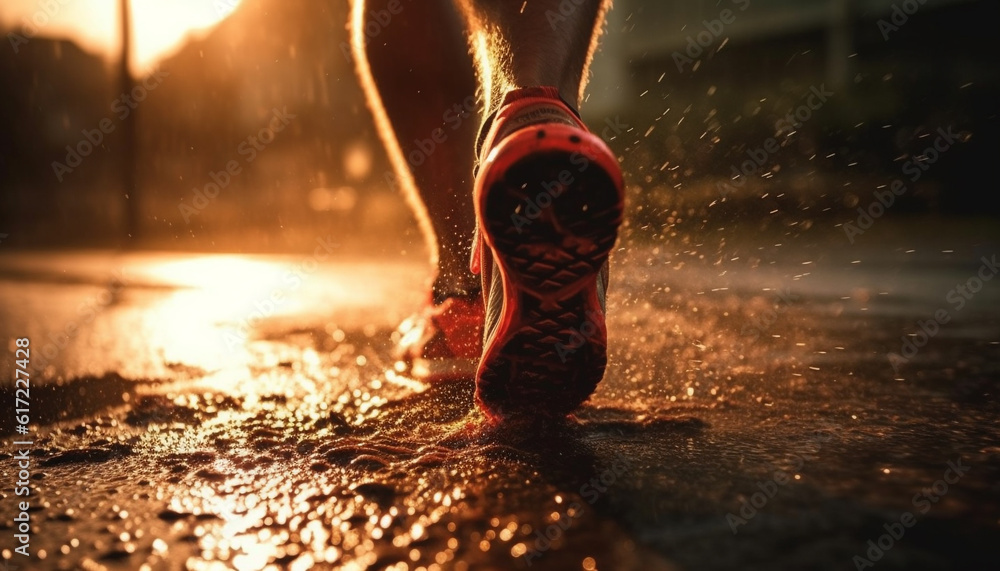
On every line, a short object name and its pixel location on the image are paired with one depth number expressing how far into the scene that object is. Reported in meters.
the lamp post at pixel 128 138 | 9.55
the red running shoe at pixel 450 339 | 1.75
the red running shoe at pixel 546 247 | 1.11
